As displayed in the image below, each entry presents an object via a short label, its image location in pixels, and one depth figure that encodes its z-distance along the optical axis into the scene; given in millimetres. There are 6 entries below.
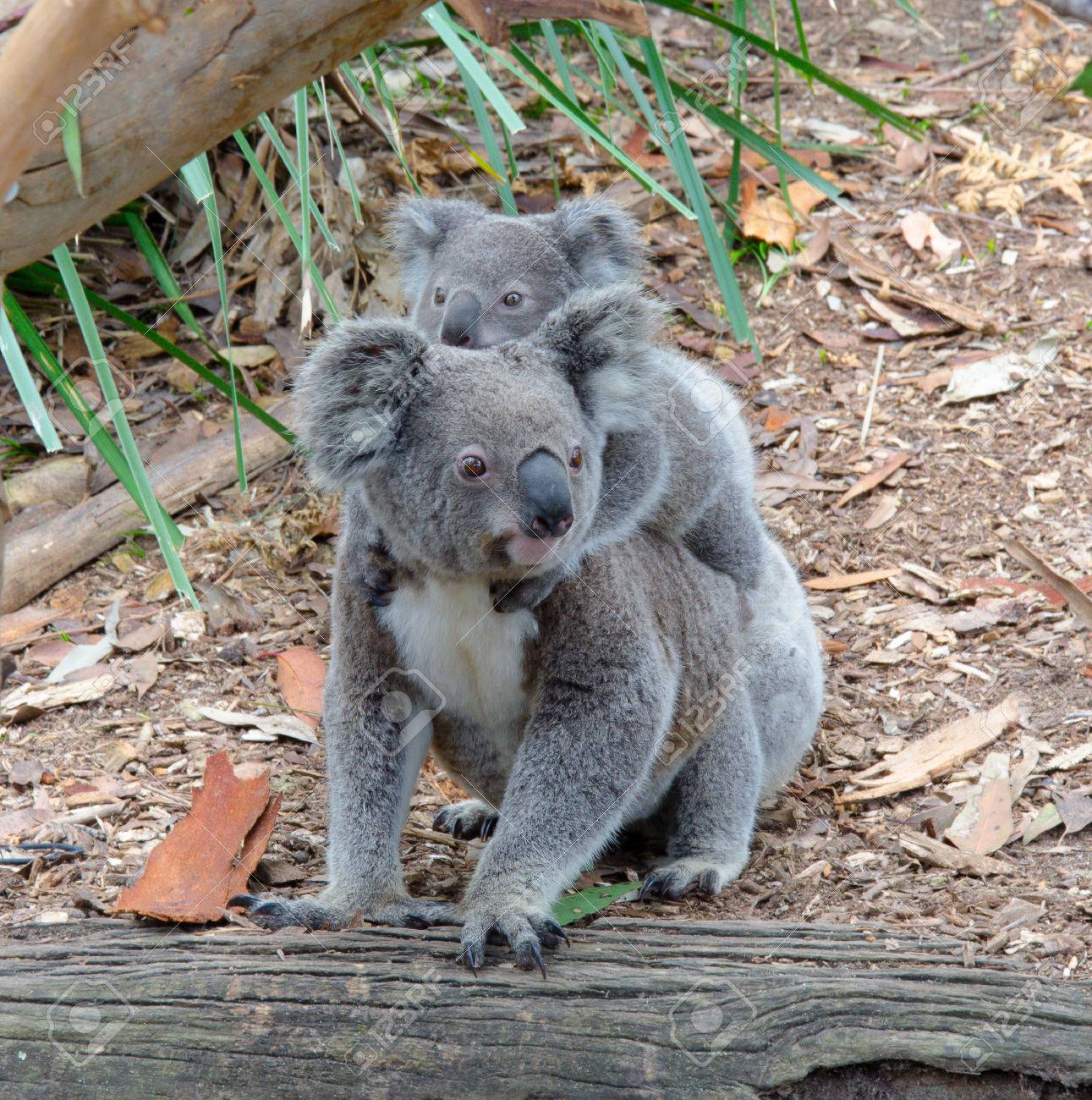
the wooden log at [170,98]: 3359
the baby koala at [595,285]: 7684
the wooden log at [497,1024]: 4961
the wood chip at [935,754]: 8437
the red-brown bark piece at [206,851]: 6305
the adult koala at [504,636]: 5836
